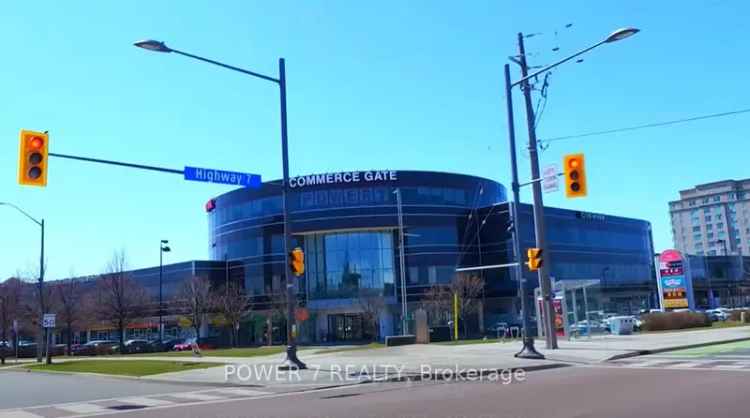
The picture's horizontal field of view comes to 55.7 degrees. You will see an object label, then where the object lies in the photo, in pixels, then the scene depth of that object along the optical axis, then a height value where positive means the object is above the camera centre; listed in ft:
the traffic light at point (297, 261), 69.51 +6.08
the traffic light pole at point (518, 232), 77.56 +9.02
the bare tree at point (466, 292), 195.93 +6.62
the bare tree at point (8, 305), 186.70 +8.88
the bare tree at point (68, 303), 188.75 +8.74
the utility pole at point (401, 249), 174.81 +18.99
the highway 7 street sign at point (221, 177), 69.10 +14.93
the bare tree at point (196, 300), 197.06 +8.13
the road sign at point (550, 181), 78.07 +14.33
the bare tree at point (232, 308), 198.18 +5.58
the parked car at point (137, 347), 193.30 -3.96
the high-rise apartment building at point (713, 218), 570.87 +71.20
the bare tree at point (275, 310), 203.41 +4.25
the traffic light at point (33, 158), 53.72 +13.51
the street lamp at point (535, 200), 79.30 +13.42
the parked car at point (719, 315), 195.54 -3.38
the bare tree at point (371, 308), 195.99 +3.36
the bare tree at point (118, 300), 198.90 +9.53
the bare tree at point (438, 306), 193.67 +3.14
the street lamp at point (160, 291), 219.82 +12.78
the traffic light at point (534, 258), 79.20 +5.99
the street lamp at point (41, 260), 125.94 +13.67
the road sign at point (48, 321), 126.21 +2.73
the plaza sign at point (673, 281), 152.25 +5.29
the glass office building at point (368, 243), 213.25 +23.92
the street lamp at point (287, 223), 71.36 +10.18
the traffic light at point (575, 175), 68.85 +12.98
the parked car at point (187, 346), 189.67 -4.56
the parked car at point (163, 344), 199.72 -3.79
